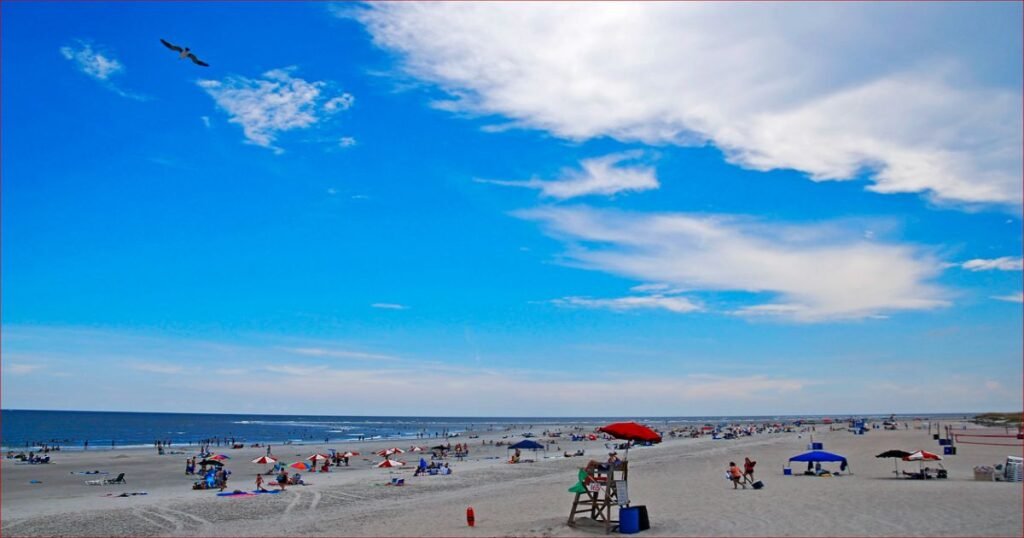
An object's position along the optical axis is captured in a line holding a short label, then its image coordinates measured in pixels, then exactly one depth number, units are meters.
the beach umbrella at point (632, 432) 16.62
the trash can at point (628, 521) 15.60
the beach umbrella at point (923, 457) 25.67
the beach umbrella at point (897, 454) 26.02
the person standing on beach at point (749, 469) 24.53
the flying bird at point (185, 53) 14.09
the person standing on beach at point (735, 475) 23.92
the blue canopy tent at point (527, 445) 39.72
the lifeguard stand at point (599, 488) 16.22
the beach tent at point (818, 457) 26.86
